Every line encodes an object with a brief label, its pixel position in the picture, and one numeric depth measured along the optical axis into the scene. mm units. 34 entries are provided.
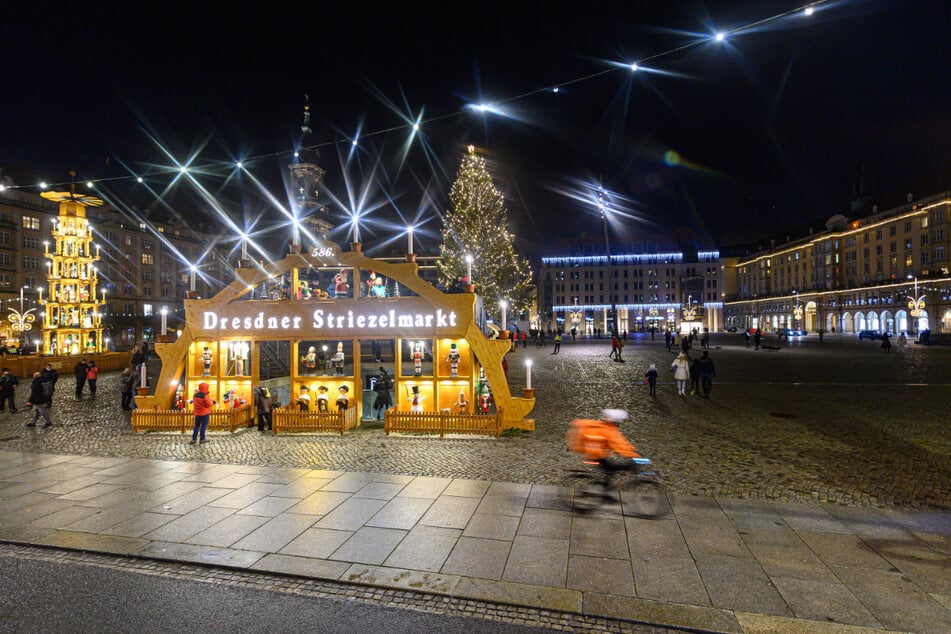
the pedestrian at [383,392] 16172
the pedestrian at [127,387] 17891
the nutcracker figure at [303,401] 14680
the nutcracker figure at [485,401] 15191
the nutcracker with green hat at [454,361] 15086
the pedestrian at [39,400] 14086
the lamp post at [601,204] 40622
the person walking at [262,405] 13883
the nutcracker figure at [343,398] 14422
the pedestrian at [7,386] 16683
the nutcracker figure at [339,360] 20536
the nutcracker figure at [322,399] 14854
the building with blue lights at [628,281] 119000
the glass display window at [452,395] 14970
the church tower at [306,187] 72438
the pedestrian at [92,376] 20562
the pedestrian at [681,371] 18734
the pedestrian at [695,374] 19080
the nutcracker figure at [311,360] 16938
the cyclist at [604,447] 8531
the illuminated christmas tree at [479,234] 35781
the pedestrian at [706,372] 18469
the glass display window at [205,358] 16172
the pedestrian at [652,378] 18750
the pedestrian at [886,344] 38294
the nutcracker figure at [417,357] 16141
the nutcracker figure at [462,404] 14664
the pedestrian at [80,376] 20344
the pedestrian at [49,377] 16955
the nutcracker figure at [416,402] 14898
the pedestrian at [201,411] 12398
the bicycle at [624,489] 7812
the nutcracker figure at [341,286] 15188
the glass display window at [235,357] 17391
